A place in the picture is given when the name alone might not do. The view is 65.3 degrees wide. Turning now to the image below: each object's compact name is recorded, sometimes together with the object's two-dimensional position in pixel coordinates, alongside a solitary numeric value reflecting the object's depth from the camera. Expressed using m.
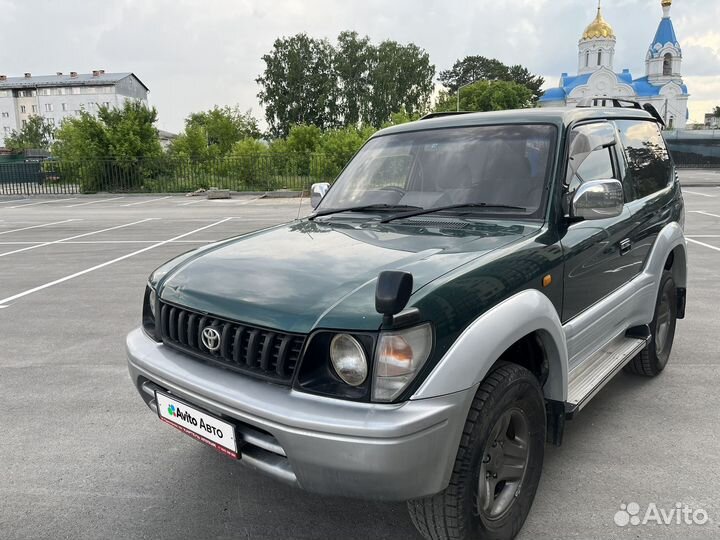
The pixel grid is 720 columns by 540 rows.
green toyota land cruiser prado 1.91
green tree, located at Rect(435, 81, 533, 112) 63.75
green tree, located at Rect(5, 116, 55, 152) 83.25
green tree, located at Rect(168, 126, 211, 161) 33.94
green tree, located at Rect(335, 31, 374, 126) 57.34
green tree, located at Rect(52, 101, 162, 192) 27.73
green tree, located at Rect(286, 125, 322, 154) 36.71
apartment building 93.00
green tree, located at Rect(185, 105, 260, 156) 56.22
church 74.31
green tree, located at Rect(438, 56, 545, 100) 80.76
